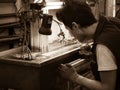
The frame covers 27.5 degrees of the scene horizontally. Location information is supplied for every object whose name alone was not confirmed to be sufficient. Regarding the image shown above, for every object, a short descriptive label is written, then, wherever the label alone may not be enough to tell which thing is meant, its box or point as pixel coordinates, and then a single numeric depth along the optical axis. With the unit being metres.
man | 1.47
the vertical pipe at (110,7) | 3.44
